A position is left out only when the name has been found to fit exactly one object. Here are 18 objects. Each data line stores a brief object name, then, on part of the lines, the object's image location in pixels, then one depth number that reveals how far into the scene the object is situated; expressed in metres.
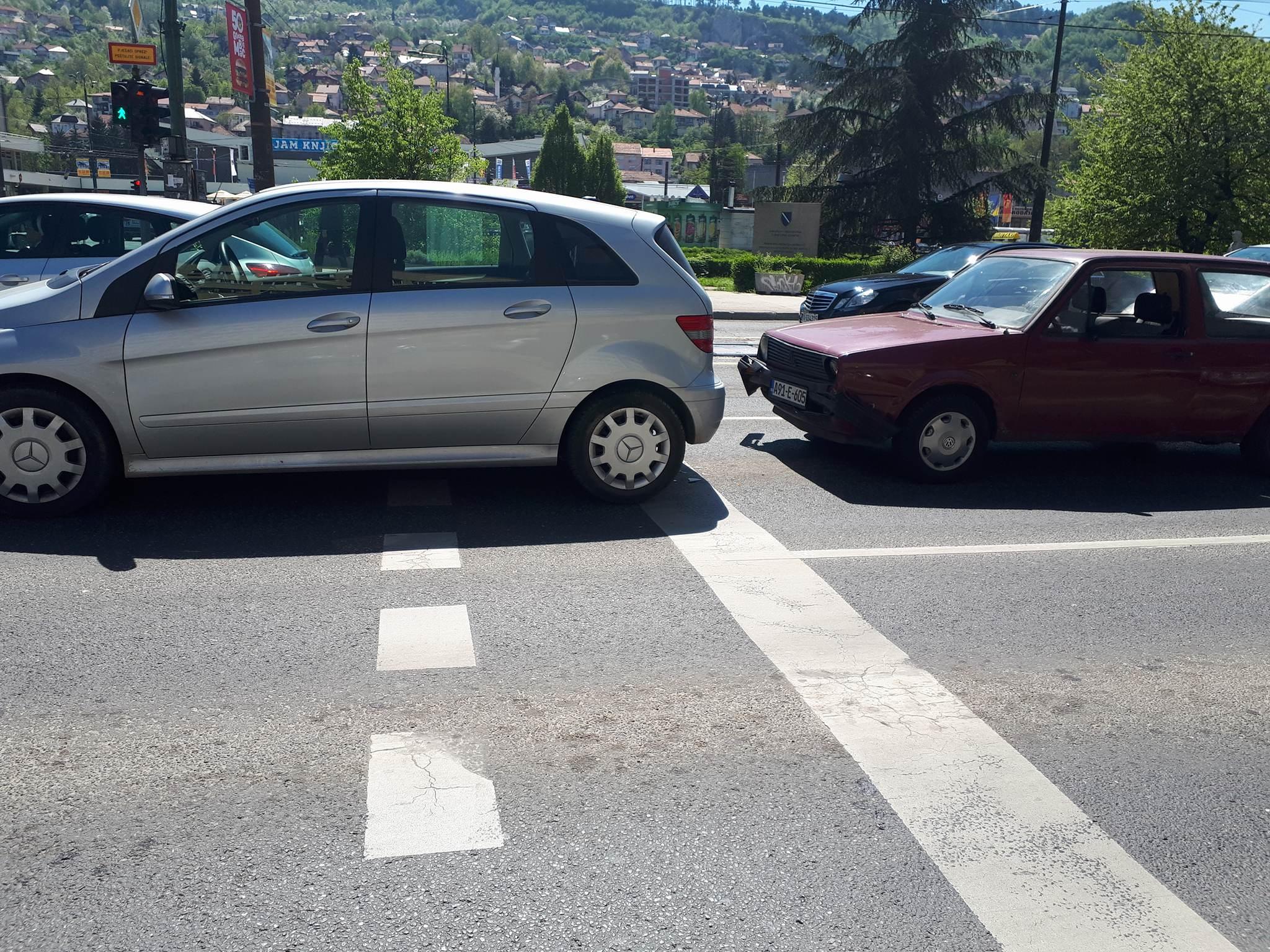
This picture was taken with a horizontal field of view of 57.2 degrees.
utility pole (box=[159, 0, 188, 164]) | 19.23
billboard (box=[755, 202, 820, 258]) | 32.94
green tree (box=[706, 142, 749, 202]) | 110.38
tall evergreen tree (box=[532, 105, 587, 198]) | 94.50
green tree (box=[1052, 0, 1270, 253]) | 30.25
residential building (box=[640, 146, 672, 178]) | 190.25
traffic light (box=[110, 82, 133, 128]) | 18.80
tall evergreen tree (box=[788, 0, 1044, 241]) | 38.78
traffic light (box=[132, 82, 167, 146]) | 18.88
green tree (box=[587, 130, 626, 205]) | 95.69
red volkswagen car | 7.66
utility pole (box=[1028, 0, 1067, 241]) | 35.78
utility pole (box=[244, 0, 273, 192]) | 17.48
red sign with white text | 21.86
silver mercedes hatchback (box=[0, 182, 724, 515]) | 6.08
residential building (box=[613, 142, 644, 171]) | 189.75
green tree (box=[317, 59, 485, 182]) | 33.62
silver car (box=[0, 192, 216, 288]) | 9.66
